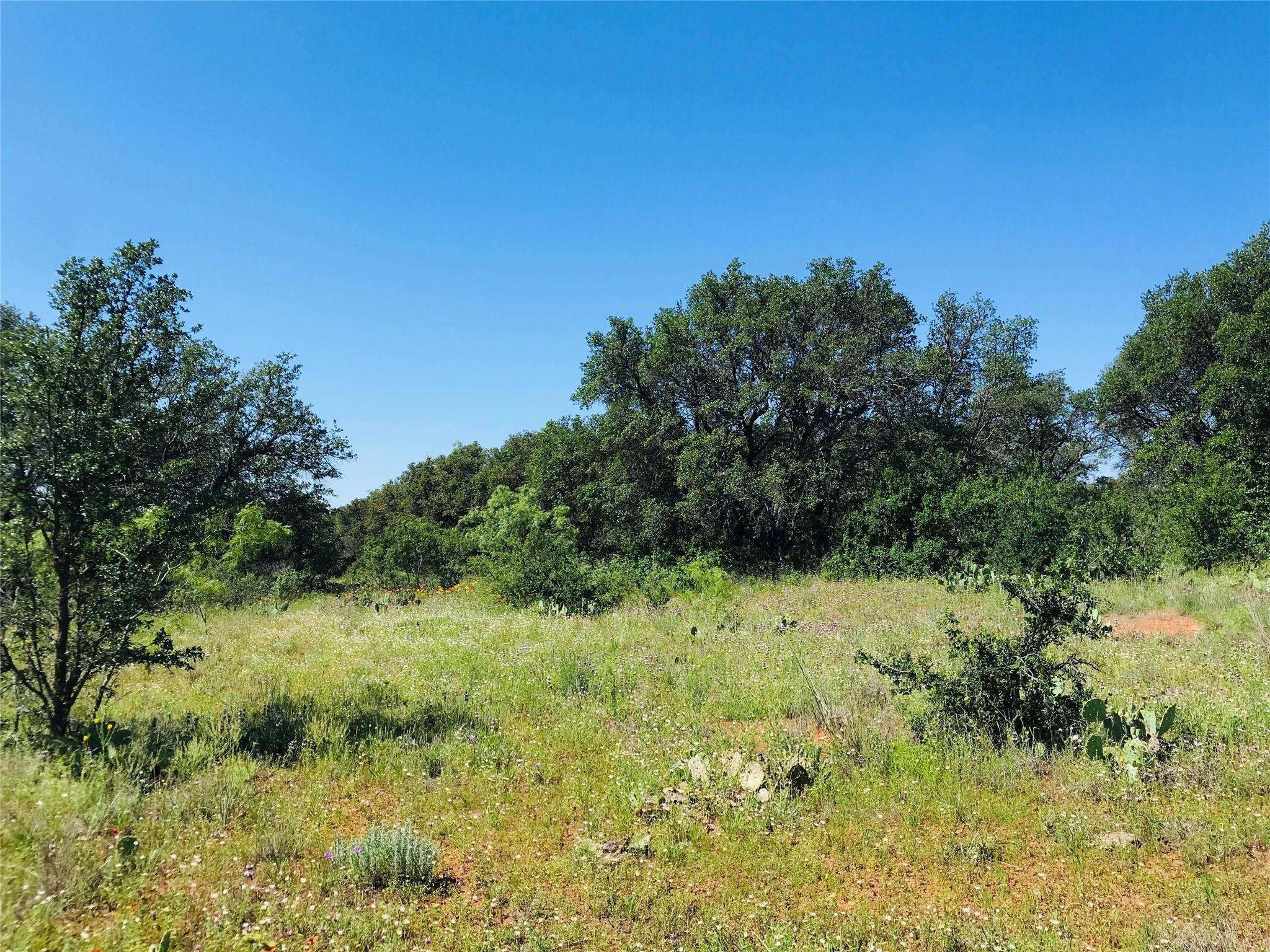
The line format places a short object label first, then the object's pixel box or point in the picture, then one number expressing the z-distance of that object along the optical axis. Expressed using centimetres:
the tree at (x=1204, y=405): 1622
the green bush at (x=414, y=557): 2239
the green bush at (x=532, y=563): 1525
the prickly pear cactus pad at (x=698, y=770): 564
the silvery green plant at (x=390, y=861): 424
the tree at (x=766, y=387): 2075
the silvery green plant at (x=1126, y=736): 531
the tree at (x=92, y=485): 547
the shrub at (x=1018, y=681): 604
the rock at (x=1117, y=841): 445
